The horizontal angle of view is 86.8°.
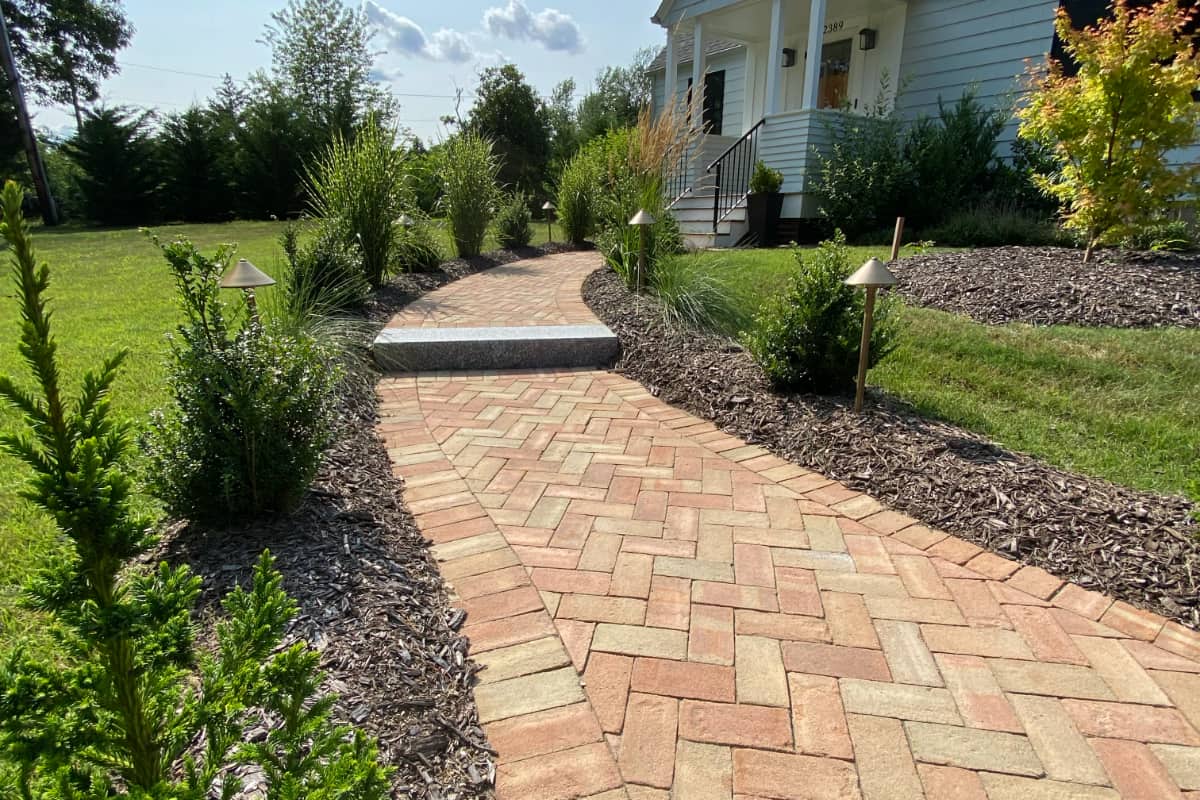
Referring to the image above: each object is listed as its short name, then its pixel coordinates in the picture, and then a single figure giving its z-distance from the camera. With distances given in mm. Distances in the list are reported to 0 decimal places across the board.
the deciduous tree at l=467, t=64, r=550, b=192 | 21219
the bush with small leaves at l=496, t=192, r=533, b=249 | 10172
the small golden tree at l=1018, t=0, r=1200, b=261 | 4980
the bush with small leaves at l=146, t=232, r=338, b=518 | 2113
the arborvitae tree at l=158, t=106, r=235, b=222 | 17672
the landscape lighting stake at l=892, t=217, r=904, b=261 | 5841
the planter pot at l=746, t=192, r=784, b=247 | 9594
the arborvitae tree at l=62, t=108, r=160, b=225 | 16953
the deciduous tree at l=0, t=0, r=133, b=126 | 24234
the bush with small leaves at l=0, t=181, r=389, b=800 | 703
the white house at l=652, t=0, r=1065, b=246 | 9078
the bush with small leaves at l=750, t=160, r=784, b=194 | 9430
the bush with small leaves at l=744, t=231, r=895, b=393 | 3391
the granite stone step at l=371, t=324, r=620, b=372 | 4480
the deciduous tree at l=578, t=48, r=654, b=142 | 30581
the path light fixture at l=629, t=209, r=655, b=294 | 4973
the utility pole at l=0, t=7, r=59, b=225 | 16047
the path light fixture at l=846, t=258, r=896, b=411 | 2863
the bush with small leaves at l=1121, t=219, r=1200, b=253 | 5535
